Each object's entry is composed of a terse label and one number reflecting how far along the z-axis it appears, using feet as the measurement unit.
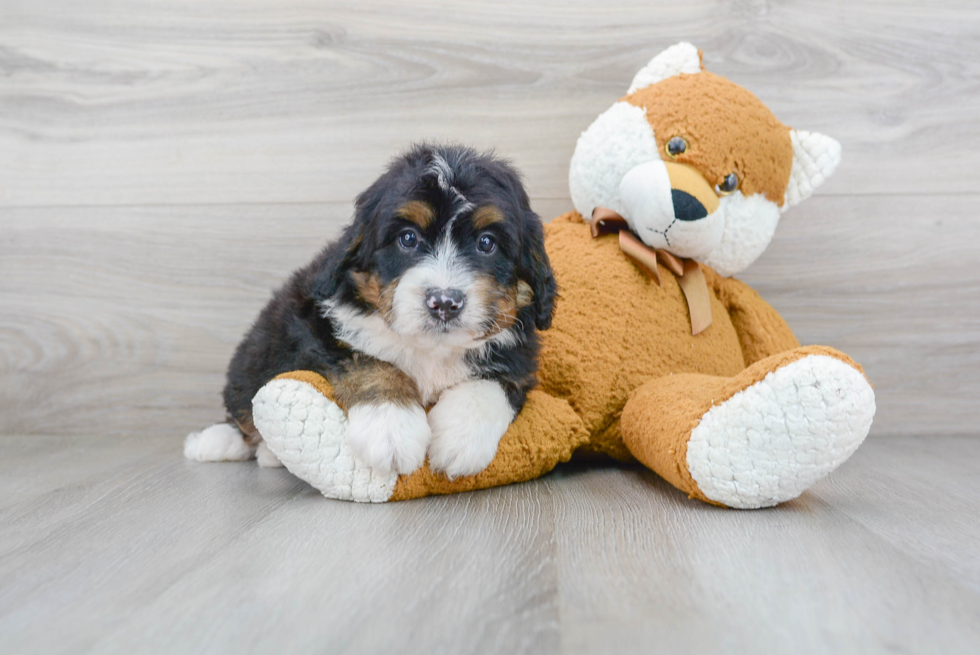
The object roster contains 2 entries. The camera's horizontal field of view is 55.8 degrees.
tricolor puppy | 1.98
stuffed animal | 2.03
